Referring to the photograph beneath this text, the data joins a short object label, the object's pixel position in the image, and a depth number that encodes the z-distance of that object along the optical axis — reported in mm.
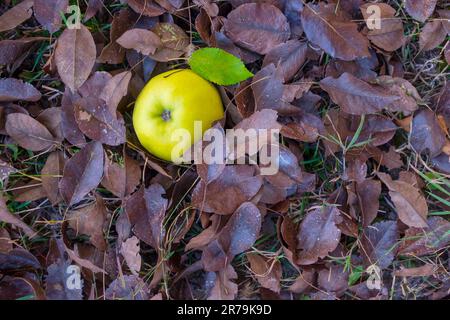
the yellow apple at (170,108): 851
